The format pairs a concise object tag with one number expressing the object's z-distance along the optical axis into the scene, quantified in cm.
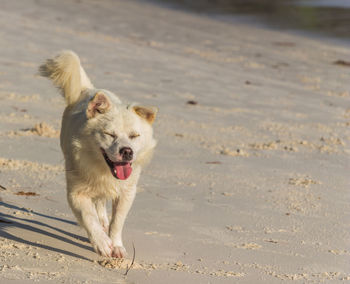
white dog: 853
